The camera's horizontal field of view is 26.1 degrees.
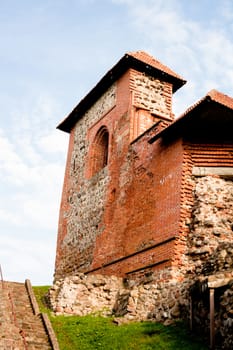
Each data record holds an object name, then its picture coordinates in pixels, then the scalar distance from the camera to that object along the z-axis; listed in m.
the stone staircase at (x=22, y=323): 10.38
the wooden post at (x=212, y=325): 9.20
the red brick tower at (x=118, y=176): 14.69
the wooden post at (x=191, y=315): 10.37
